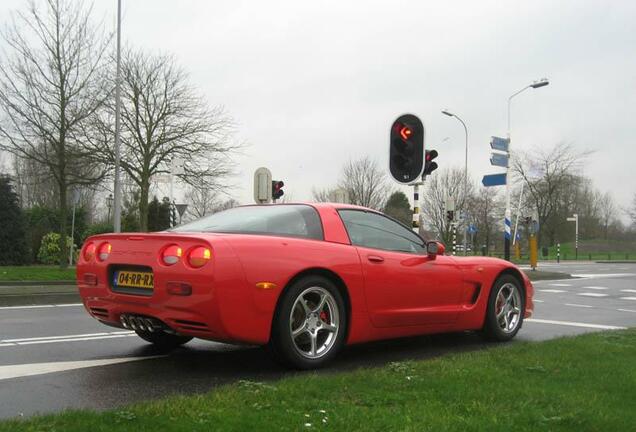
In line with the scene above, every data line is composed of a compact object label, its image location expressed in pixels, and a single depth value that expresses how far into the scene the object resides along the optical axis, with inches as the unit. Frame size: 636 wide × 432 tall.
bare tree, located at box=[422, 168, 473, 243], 2223.2
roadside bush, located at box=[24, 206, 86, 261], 1165.7
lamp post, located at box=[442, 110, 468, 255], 1573.3
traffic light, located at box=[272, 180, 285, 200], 825.5
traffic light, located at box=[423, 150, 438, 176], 478.7
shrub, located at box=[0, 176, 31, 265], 1026.1
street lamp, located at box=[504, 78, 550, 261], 936.9
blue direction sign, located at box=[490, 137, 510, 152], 912.9
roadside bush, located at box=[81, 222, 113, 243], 1269.7
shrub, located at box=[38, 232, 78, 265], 1111.0
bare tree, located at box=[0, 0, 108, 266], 694.5
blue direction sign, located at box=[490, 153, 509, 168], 911.7
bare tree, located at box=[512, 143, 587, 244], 2564.0
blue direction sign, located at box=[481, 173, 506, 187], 906.7
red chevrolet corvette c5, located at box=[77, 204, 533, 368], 172.4
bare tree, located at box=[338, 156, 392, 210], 2082.9
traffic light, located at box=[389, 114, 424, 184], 423.5
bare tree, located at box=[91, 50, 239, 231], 924.6
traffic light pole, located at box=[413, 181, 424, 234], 462.7
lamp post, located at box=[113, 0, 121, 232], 740.0
